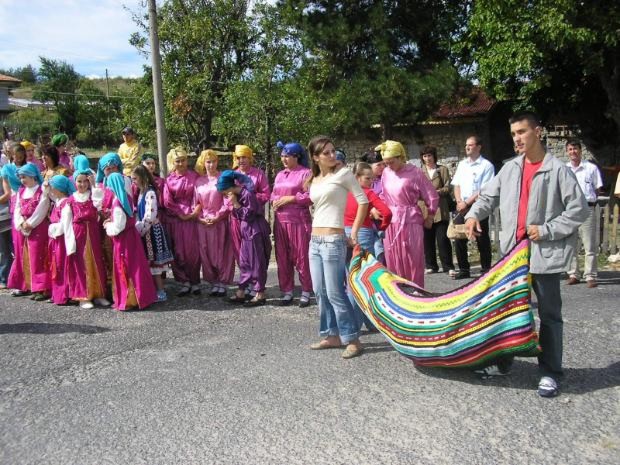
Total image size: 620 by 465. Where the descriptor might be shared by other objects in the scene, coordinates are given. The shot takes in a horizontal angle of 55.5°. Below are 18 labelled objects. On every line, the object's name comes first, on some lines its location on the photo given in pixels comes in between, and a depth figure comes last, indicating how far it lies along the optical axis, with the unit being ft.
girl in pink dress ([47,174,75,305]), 22.47
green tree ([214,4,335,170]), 42.04
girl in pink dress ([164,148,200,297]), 24.21
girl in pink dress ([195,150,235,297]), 23.75
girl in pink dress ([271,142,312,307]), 21.98
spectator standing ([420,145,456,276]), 28.50
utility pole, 35.68
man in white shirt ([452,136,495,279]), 25.40
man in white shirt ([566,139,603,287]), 24.40
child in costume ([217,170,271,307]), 22.70
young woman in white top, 15.67
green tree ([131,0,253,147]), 52.08
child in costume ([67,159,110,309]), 22.44
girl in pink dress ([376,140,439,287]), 19.21
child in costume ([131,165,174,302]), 23.00
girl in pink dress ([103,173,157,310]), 21.97
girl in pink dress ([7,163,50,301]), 24.30
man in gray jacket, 12.76
